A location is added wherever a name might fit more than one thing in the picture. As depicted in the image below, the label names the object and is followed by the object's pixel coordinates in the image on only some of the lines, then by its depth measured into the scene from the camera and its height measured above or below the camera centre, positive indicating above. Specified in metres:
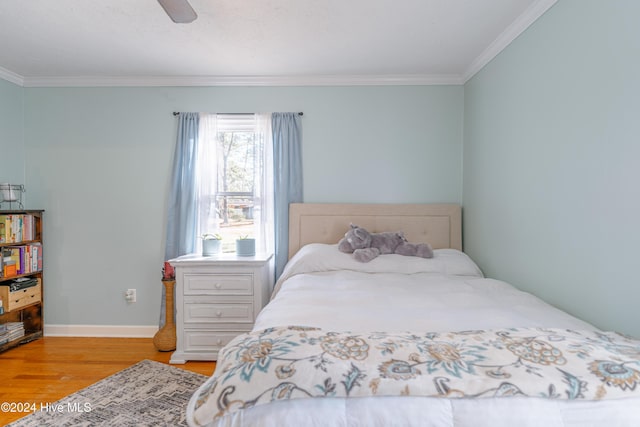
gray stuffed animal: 2.82 -0.28
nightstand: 2.88 -0.72
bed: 0.94 -0.47
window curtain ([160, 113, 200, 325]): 3.30 +0.16
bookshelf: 2.99 -0.59
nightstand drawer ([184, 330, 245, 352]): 2.87 -1.04
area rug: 2.02 -1.18
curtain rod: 3.33 +0.90
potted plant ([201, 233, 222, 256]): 3.17 -0.30
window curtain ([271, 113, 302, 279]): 3.33 +0.45
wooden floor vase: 3.02 -1.01
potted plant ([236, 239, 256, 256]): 3.13 -0.32
